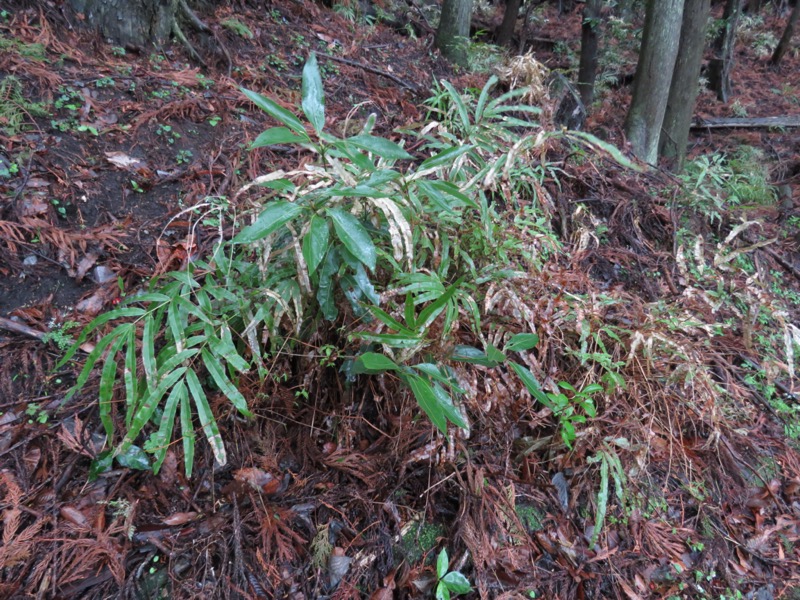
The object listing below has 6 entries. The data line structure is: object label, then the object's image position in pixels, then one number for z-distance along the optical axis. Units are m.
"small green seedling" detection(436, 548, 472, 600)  1.57
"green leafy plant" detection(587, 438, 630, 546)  1.76
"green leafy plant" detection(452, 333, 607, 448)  1.59
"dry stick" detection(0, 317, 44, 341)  1.89
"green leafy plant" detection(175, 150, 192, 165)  2.73
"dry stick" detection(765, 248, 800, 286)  3.42
